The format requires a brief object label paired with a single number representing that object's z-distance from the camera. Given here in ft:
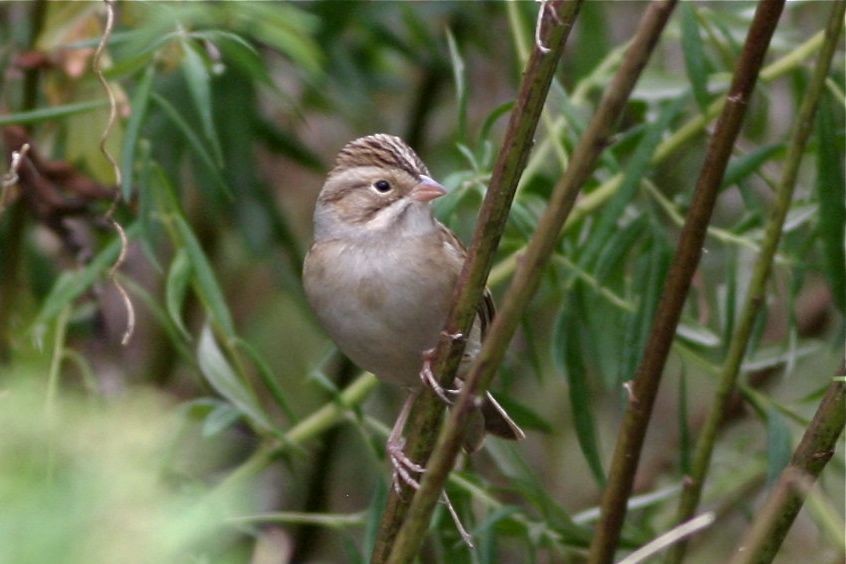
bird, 21.86
